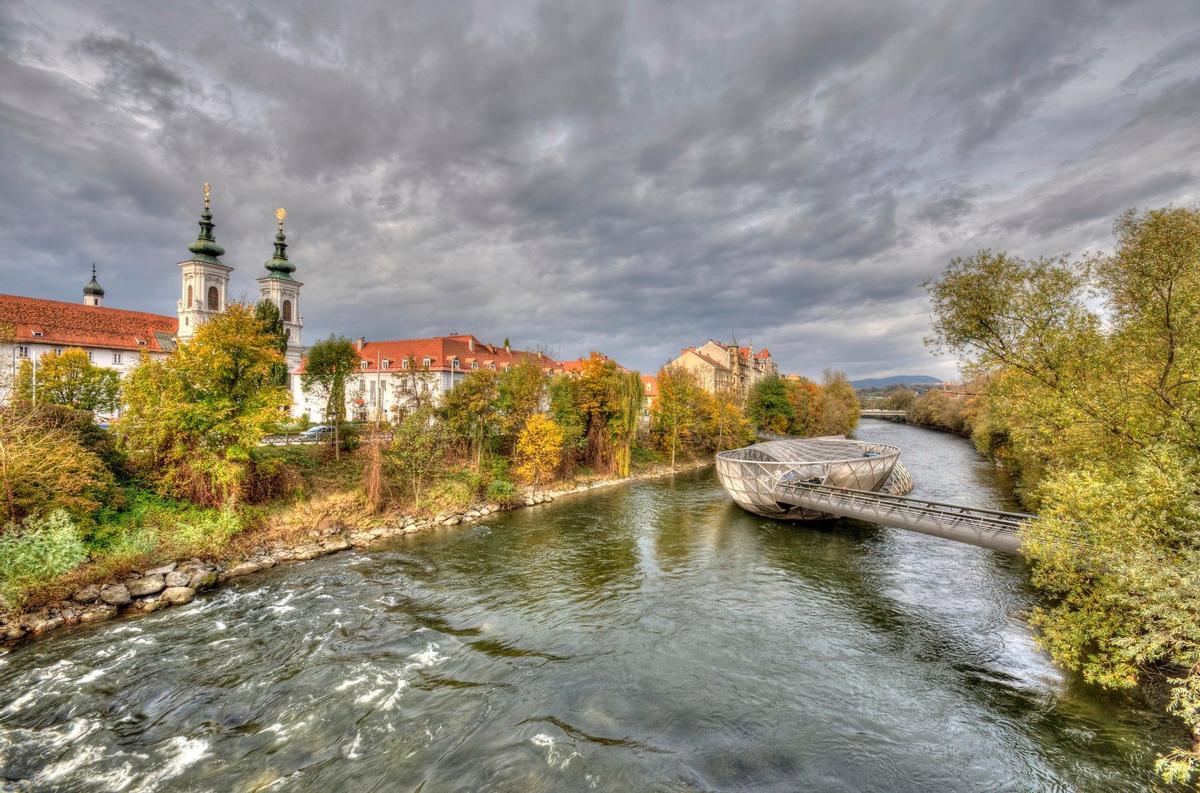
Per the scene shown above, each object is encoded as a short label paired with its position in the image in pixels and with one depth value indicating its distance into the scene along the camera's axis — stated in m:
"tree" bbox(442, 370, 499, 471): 30.47
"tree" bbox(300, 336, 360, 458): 31.25
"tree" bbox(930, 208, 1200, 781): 7.54
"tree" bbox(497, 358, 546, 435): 32.34
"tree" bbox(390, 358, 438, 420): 28.86
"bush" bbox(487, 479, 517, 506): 27.94
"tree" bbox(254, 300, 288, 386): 25.05
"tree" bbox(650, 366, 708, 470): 45.94
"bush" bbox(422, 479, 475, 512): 25.48
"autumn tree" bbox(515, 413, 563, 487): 31.14
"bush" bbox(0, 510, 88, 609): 12.81
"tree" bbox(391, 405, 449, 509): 25.42
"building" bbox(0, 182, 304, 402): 42.94
